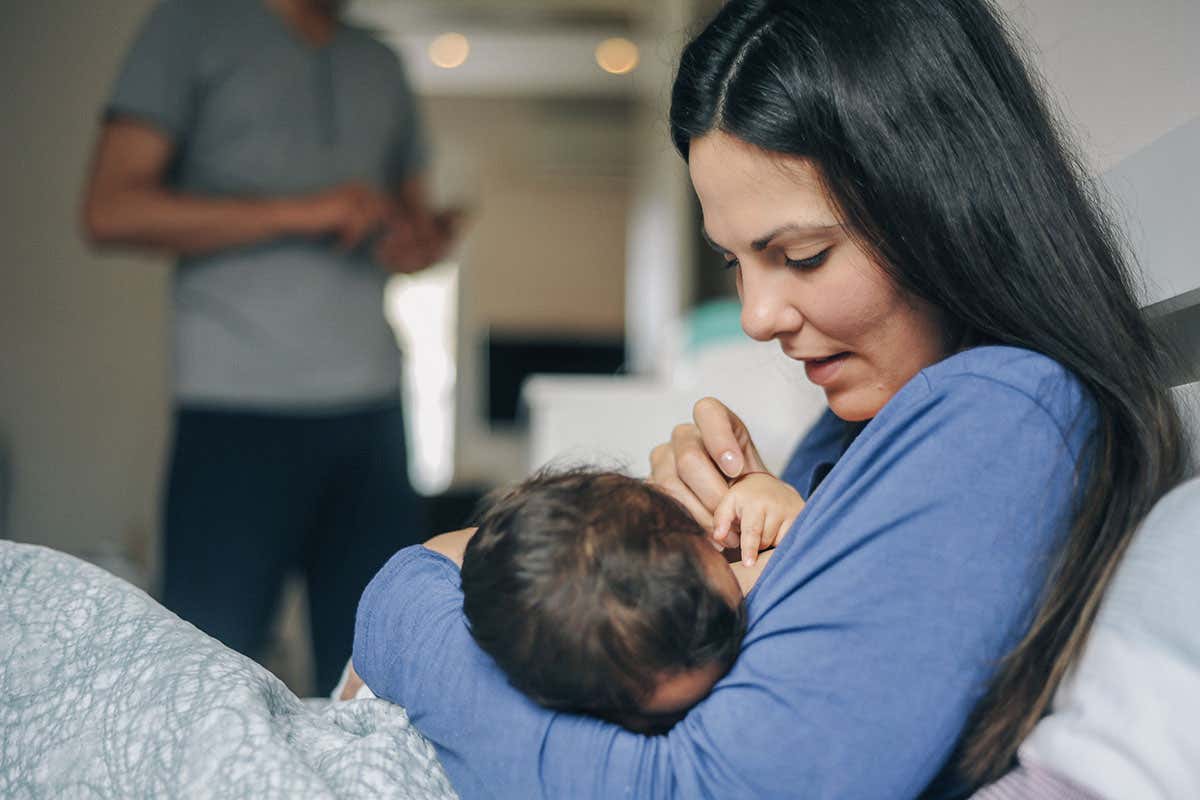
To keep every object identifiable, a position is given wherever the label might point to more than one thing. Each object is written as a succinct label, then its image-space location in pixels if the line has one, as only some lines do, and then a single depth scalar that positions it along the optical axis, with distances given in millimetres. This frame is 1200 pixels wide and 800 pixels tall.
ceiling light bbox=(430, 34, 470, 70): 6434
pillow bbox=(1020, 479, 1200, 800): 610
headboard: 899
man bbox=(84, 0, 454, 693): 1657
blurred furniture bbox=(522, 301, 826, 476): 2242
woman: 657
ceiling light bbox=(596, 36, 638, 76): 6438
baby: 706
